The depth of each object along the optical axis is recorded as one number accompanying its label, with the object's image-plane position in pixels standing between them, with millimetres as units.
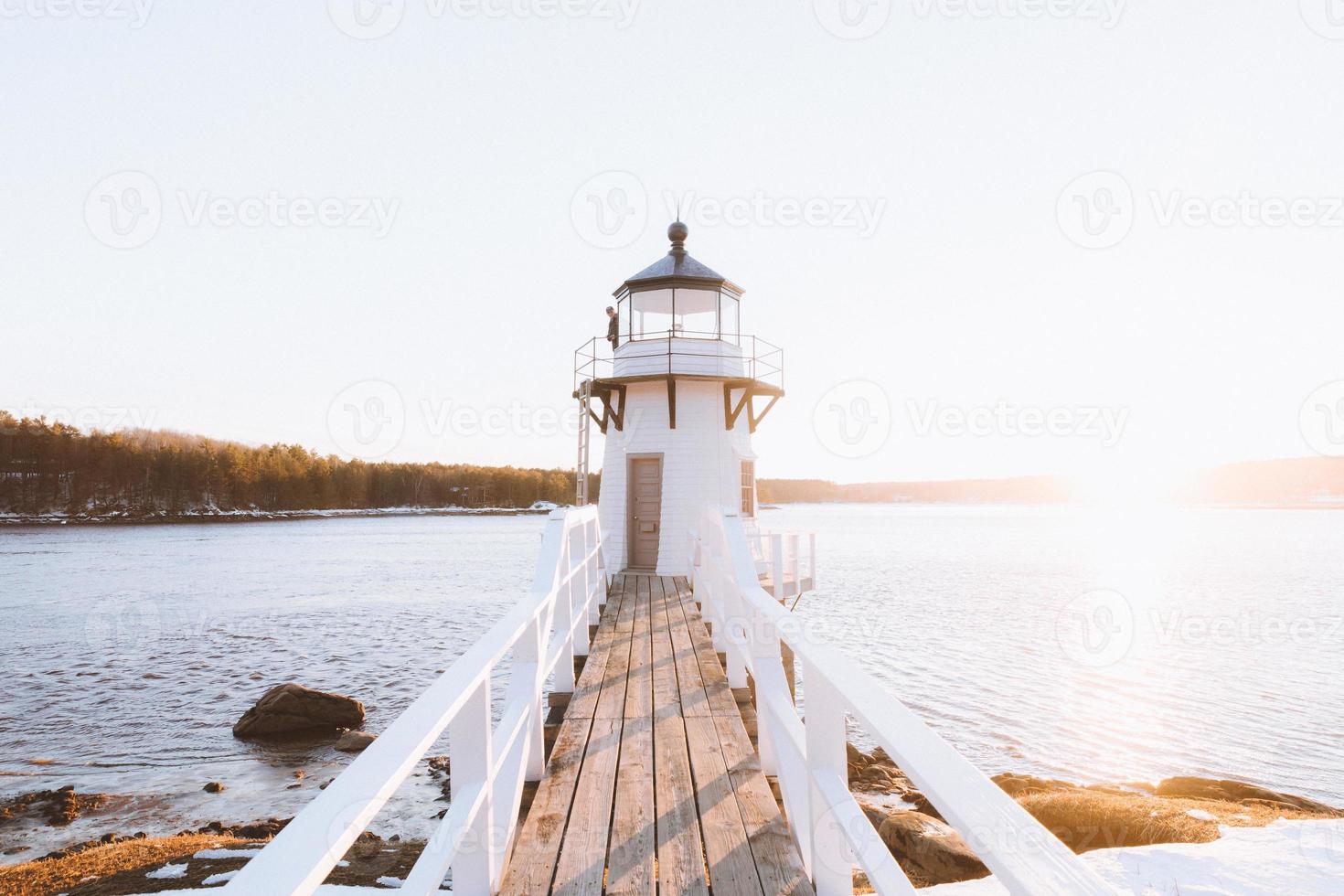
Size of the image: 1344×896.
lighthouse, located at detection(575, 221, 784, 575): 13656
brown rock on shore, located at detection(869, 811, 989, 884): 7148
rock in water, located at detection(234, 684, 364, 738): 13289
